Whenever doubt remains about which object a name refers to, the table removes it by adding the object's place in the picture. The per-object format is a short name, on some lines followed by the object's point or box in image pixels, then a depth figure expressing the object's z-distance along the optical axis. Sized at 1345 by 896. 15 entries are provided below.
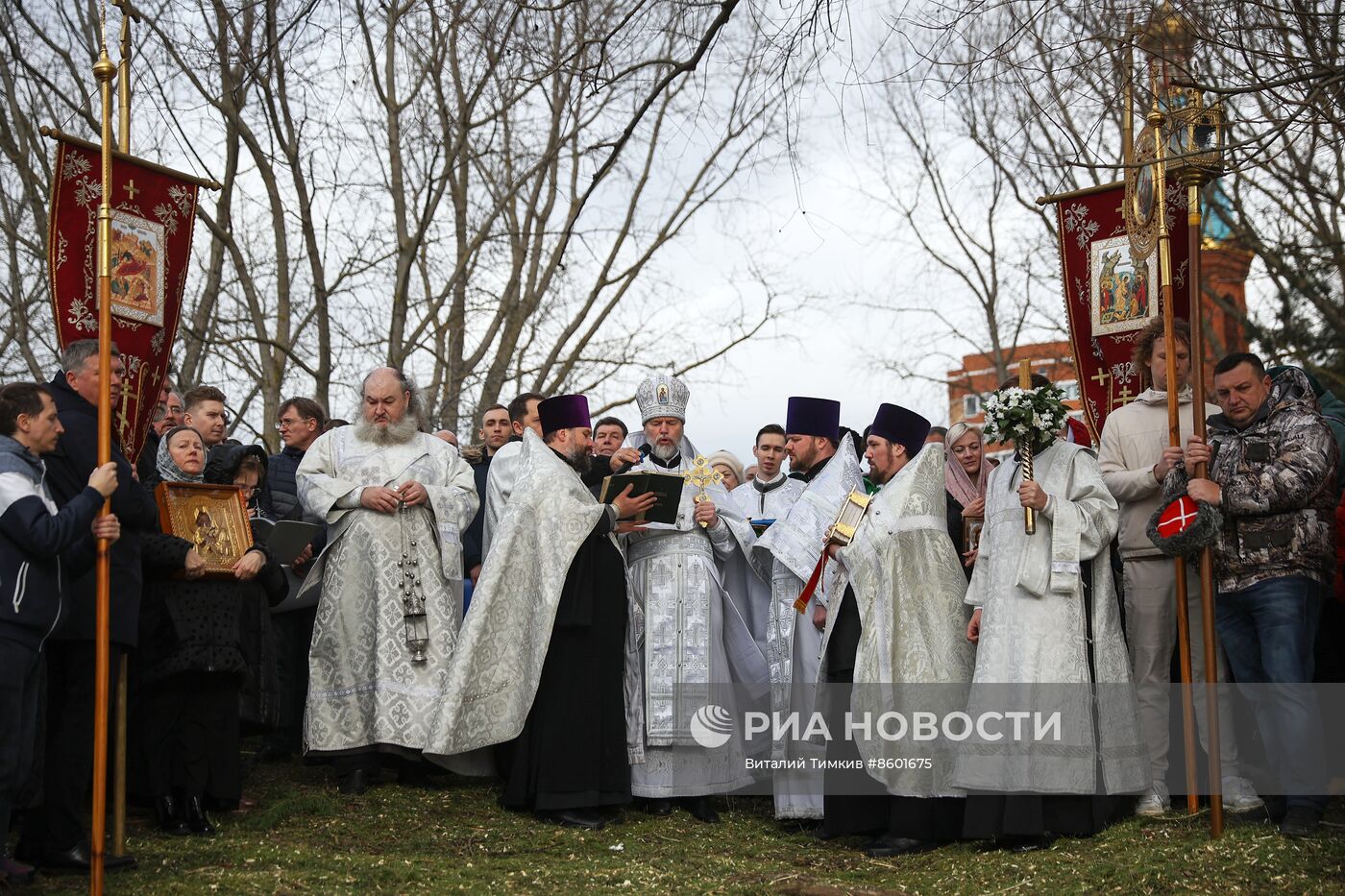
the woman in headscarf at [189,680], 7.38
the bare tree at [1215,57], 6.18
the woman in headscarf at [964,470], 8.67
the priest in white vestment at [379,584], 8.41
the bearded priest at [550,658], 8.17
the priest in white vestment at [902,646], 7.68
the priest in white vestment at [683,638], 8.52
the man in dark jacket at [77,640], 6.55
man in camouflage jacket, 6.96
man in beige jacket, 7.53
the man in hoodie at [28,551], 5.93
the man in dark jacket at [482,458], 9.66
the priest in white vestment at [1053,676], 7.29
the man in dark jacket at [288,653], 9.20
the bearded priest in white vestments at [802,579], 8.47
